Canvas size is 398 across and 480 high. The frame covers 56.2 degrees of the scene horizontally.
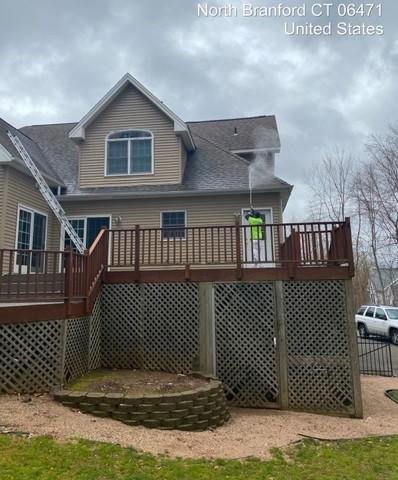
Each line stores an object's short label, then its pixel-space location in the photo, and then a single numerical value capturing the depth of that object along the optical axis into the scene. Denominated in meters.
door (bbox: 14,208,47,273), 10.55
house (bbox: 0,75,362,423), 5.90
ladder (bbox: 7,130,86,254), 10.61
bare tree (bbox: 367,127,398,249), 23.25
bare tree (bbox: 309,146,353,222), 29.72
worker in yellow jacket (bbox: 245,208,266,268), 7.32
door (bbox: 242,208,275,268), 10.08
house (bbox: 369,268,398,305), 31.66
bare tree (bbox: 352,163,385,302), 25.08
